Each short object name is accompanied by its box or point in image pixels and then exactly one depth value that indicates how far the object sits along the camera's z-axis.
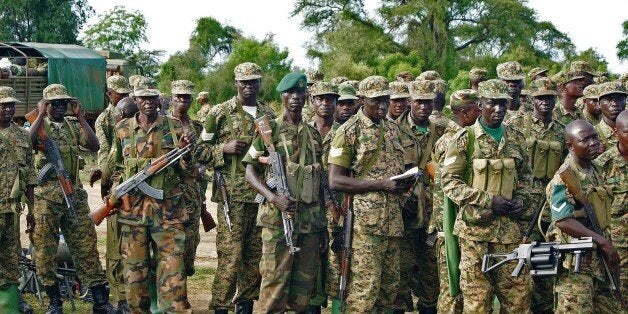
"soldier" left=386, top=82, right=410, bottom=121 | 10.36
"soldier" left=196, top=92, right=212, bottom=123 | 16.88
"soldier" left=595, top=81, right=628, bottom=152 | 10.05
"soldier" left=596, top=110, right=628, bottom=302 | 8.56
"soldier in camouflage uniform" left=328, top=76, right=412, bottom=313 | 9.05
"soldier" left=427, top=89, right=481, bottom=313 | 9.23
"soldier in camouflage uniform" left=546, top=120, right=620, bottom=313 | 7.97
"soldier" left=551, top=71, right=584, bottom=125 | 11.12
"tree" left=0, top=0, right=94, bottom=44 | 43.03
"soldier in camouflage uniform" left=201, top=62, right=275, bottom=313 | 10.22
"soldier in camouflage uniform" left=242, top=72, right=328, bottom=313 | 9.23
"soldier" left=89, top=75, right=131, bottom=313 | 10.32
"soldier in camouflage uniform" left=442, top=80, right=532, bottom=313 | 8.50
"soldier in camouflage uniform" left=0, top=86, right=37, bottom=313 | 9.86
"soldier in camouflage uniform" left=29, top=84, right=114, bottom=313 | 10.80
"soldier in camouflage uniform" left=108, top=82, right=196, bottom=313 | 9.38
